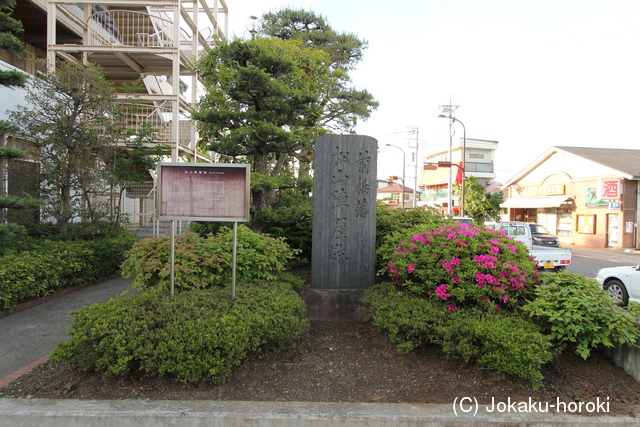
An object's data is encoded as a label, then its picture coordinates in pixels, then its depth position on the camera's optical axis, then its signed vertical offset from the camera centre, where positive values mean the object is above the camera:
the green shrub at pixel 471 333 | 3.39 -1.15
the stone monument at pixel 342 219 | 6.00 -0.14
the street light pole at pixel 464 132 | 26.09 +5.45
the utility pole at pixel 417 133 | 41.25 +8.20
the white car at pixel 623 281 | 7.89 -1.40
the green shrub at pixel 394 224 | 5.96 -0.23
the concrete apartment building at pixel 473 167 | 45.81 +5.37
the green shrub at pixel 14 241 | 6.16 -0.71
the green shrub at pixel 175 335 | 3.30 -1.15
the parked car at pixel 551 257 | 11.18 -1.25
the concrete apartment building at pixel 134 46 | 13.07 +5.77
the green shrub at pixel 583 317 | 3.58 -0.96
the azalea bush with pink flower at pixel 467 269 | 4.24 -0.65
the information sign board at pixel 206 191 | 4.61 +0.18
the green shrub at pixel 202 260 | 4.89 -0.70
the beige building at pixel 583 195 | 22.98 +1.21
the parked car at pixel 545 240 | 14.17 -0.97
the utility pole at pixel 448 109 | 31.92 +8.35
